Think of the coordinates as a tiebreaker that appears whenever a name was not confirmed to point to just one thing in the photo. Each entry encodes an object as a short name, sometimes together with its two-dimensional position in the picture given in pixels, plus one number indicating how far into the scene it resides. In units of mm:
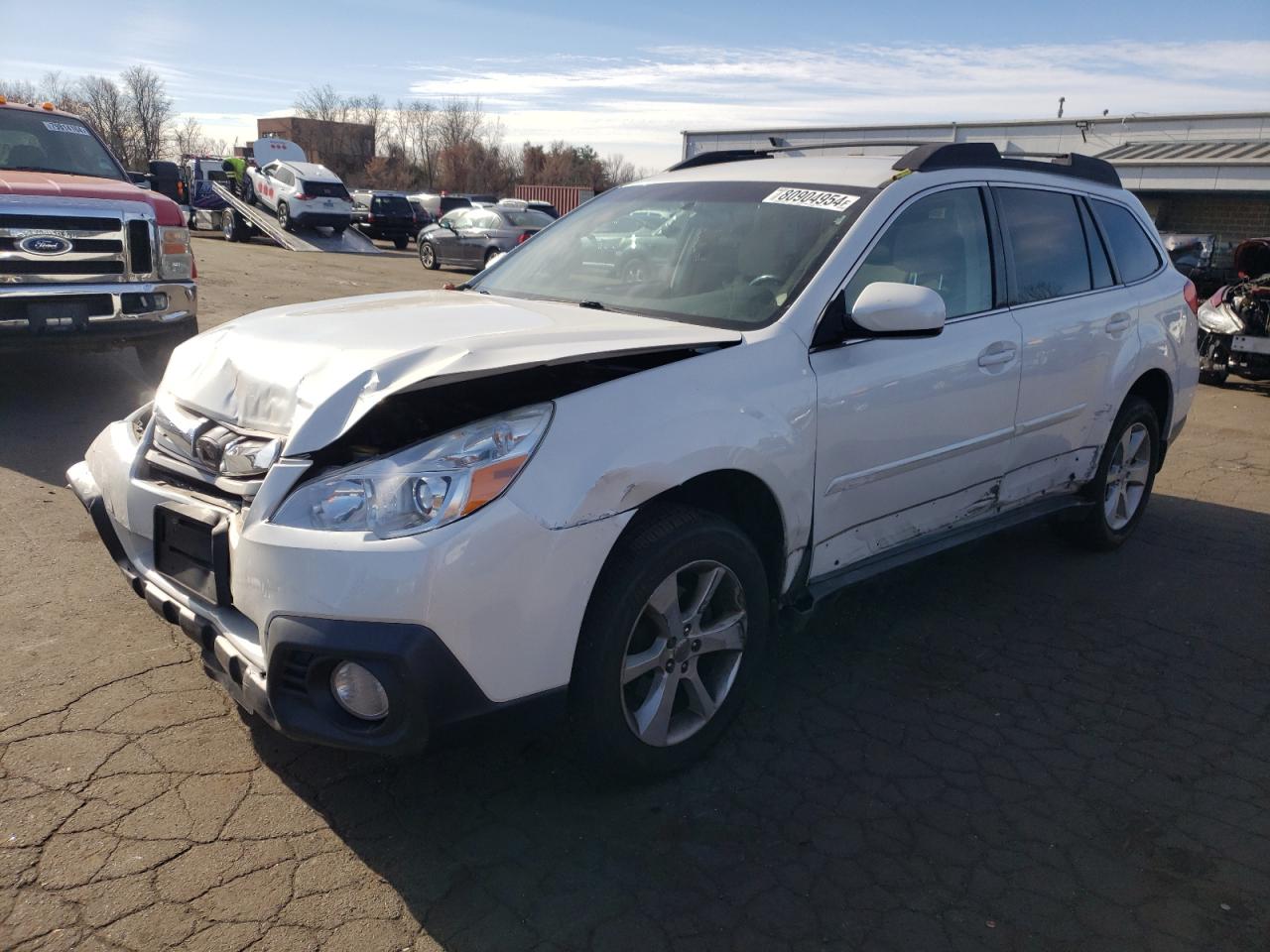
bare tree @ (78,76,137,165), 57719
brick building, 81375
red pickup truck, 6762
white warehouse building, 19312
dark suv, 30094
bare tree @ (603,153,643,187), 79562
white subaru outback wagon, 2449
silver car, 21953
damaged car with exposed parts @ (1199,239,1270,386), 11023
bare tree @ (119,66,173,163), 62781
